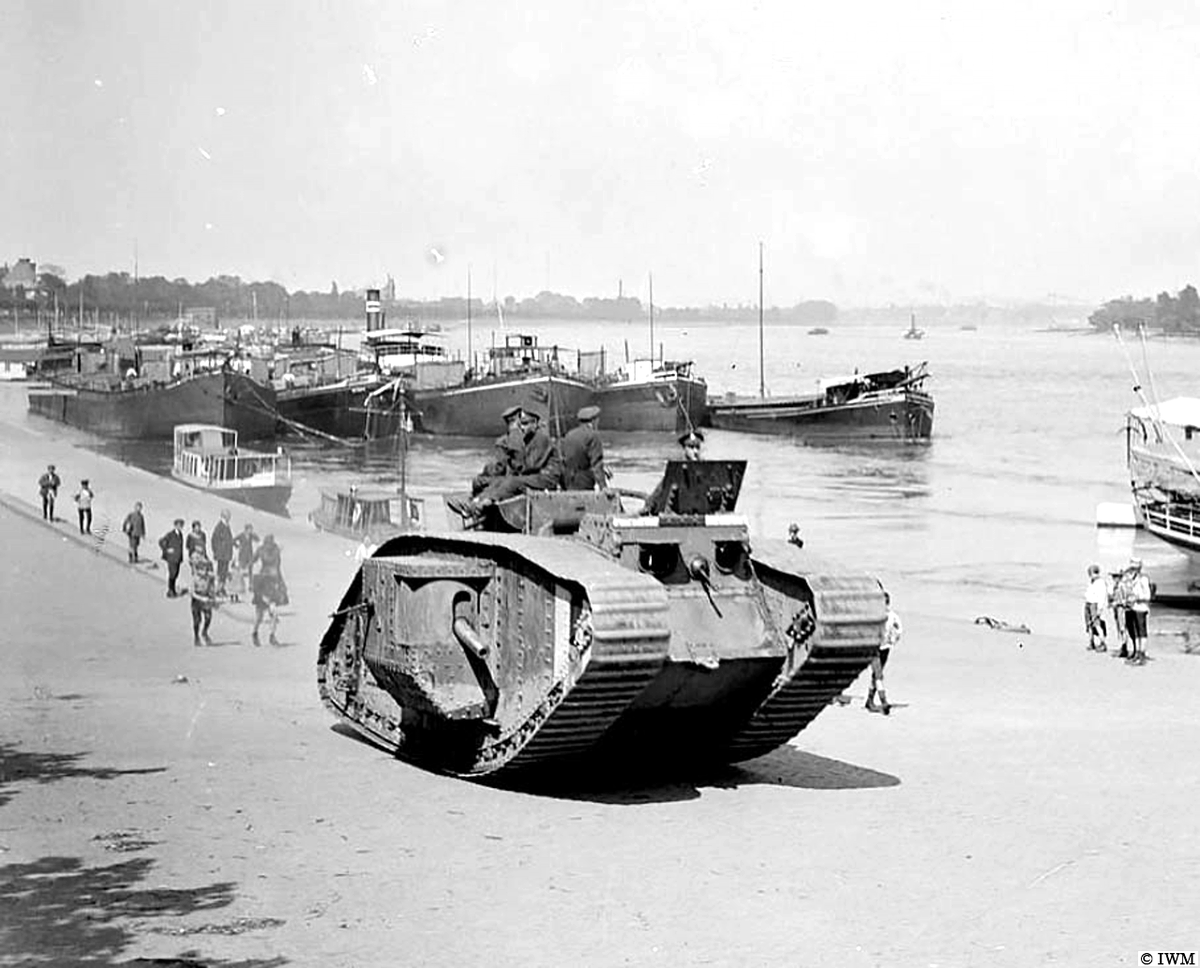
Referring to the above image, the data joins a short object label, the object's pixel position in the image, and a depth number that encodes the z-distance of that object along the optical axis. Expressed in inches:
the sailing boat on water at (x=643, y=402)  2962.6
